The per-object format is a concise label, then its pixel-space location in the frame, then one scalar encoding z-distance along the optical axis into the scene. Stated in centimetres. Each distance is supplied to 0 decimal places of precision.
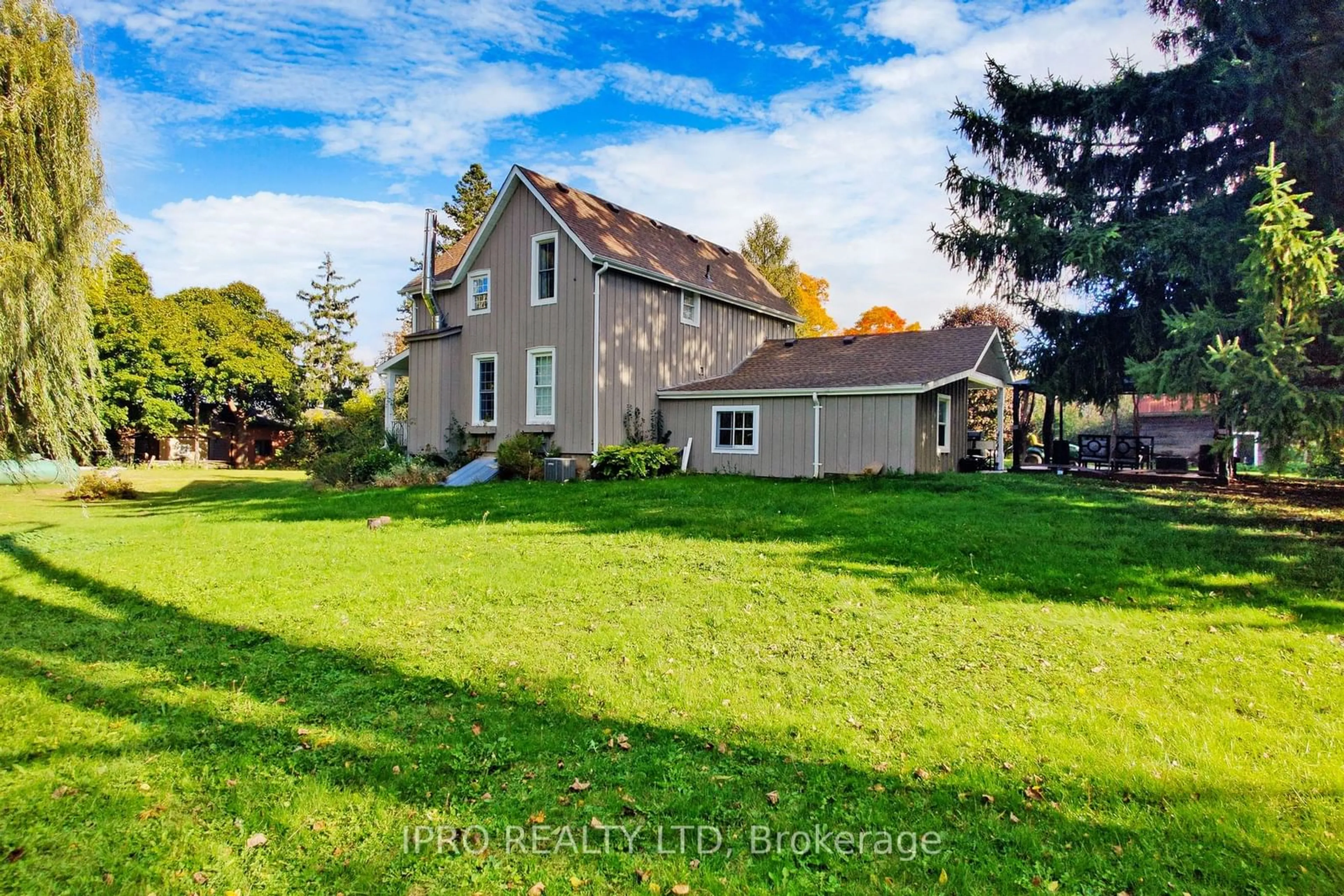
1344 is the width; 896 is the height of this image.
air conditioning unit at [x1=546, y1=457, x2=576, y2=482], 1616
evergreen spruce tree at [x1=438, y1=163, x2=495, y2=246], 3812
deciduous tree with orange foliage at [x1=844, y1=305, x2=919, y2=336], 3706
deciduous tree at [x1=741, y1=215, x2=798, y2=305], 3734
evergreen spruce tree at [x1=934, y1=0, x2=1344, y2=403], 1376
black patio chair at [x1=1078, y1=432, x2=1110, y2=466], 1842
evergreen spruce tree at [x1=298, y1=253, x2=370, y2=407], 4319
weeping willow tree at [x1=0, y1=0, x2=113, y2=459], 877
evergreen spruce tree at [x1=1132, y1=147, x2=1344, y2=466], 810
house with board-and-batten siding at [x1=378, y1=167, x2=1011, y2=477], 1571
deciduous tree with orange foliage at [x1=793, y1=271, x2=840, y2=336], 3834
